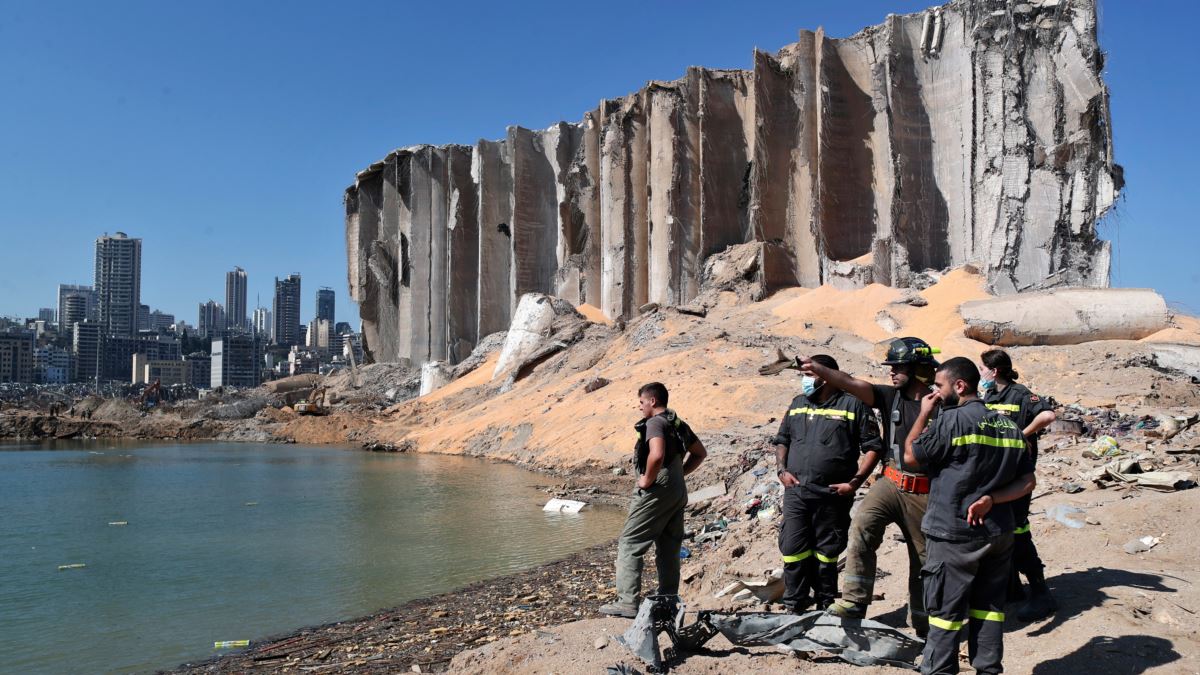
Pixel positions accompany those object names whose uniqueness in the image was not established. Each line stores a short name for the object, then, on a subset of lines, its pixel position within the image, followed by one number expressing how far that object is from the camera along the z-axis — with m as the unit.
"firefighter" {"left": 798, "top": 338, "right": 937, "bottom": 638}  4.37
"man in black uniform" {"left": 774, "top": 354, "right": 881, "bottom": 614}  4.61
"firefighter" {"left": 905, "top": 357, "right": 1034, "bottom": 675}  3.66
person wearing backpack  5.01
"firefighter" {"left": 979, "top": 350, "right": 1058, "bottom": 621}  4.39
